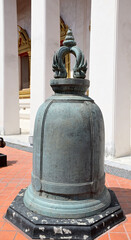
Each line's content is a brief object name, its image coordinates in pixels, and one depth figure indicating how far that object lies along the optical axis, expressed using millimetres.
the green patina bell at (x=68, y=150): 2170
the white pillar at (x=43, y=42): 6250
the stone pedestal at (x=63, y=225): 2025
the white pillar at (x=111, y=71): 4527
